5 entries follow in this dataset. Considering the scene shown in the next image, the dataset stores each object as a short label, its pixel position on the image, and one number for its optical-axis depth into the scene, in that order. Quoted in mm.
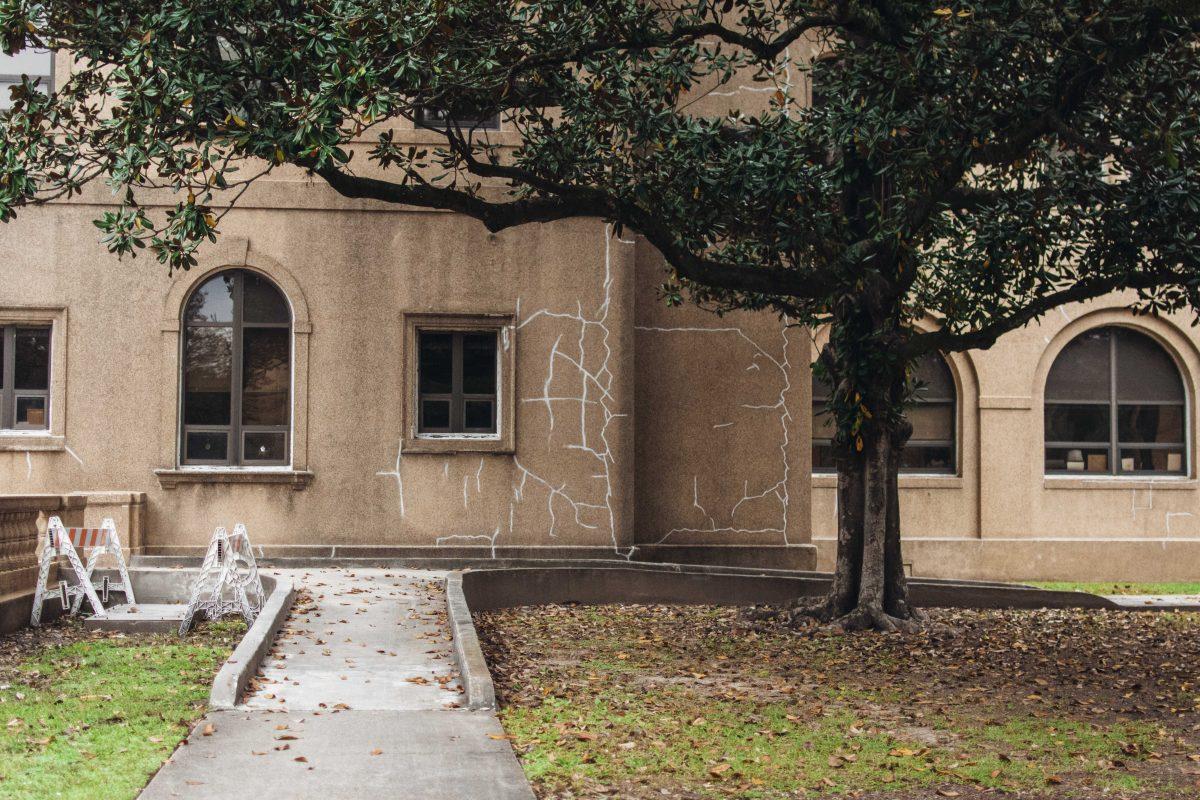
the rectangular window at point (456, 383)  16828
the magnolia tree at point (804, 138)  9406
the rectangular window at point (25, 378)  16266
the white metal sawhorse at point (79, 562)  12391
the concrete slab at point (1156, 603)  15904
